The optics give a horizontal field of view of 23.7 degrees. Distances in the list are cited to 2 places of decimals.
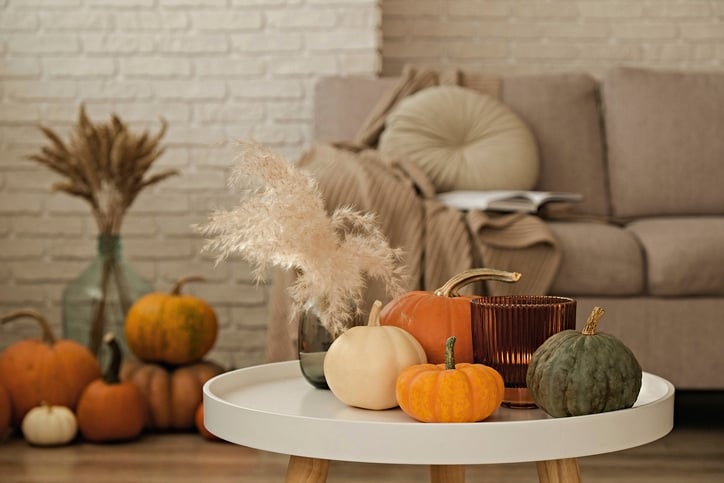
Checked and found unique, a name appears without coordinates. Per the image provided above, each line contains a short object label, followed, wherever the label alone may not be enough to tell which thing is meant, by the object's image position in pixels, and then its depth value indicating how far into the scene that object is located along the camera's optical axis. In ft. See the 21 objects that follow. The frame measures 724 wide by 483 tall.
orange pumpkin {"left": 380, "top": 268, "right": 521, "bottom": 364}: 6.85
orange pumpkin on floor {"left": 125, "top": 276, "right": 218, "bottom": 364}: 15.61
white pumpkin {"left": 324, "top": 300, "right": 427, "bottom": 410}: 6.29
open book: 15.04
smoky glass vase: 7.26
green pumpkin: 5.79
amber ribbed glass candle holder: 6.49
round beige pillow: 16.83
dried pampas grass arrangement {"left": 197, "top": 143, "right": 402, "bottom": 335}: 6.43
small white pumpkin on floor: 14.56
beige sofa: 17.64
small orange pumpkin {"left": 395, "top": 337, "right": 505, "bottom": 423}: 5.73
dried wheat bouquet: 16.26
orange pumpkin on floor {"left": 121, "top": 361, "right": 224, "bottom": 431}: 15.36
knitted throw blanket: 14.29
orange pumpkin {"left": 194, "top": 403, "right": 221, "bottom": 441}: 14.91
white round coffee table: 5.39
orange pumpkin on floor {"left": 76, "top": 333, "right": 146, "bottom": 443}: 14.54
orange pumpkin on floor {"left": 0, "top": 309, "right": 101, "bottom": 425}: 15.11
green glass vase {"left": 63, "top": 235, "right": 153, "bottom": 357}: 16.46
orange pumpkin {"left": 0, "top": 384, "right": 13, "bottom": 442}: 14.68
